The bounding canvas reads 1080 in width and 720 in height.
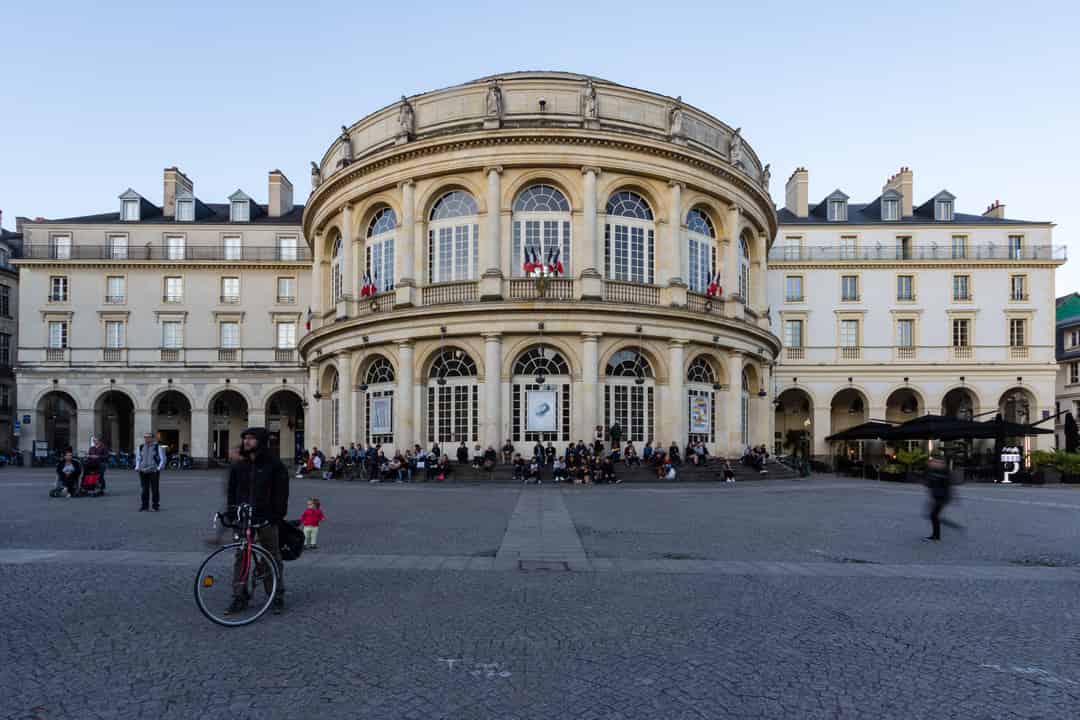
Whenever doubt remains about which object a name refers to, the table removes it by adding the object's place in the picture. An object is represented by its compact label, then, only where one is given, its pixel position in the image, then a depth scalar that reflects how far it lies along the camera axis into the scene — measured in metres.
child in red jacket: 10.42
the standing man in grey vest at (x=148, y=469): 16.11
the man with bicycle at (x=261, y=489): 6.57
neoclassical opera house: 28.42
